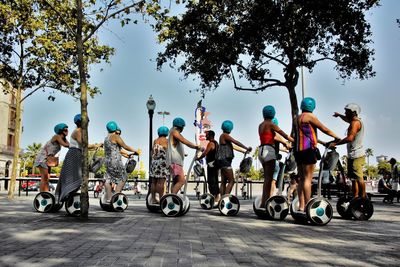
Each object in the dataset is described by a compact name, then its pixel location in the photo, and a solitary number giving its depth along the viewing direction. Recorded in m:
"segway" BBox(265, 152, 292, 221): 8.05
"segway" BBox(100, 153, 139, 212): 10.25
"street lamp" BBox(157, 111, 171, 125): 52.34
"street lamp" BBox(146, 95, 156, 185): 15.91
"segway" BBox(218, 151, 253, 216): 9.13
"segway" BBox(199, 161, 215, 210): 11.78
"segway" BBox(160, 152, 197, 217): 8.79
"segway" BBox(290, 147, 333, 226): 7.12
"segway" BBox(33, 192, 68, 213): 9.51
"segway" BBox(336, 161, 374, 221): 8.33
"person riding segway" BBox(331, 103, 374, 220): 8.32
